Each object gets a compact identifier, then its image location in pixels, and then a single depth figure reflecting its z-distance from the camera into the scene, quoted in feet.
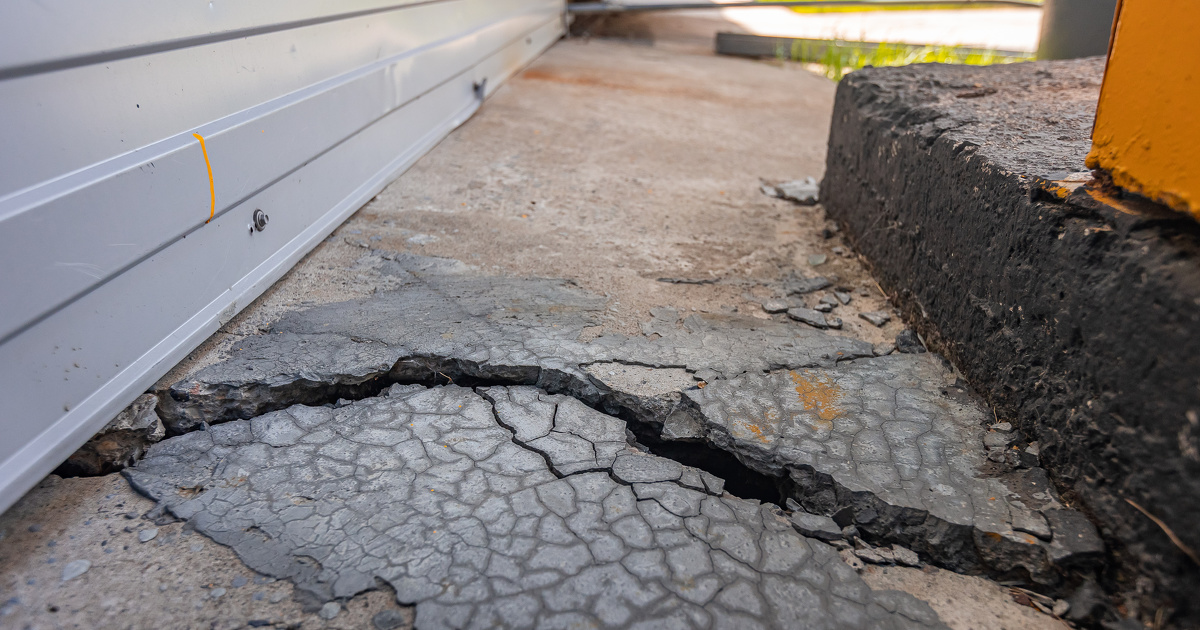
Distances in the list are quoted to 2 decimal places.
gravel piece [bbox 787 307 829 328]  2.44
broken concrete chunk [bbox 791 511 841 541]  1.75
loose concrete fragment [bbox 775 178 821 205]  3.39
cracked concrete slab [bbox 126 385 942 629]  1.60
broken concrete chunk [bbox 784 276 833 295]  2.64
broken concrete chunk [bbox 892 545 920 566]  1.72
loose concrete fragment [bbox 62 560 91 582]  1.61
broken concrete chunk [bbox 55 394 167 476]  1.82
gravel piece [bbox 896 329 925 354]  2.29
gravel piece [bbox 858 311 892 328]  2.44
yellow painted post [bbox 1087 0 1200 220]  1.48
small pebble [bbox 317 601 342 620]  1.57
